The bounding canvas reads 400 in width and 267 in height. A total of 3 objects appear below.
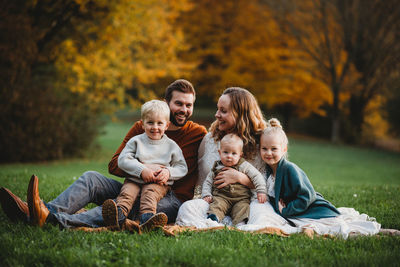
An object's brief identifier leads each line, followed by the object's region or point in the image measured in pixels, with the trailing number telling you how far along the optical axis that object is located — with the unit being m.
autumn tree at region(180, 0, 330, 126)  20.95
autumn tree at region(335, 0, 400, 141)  19.25
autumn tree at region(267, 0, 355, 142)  19.78
